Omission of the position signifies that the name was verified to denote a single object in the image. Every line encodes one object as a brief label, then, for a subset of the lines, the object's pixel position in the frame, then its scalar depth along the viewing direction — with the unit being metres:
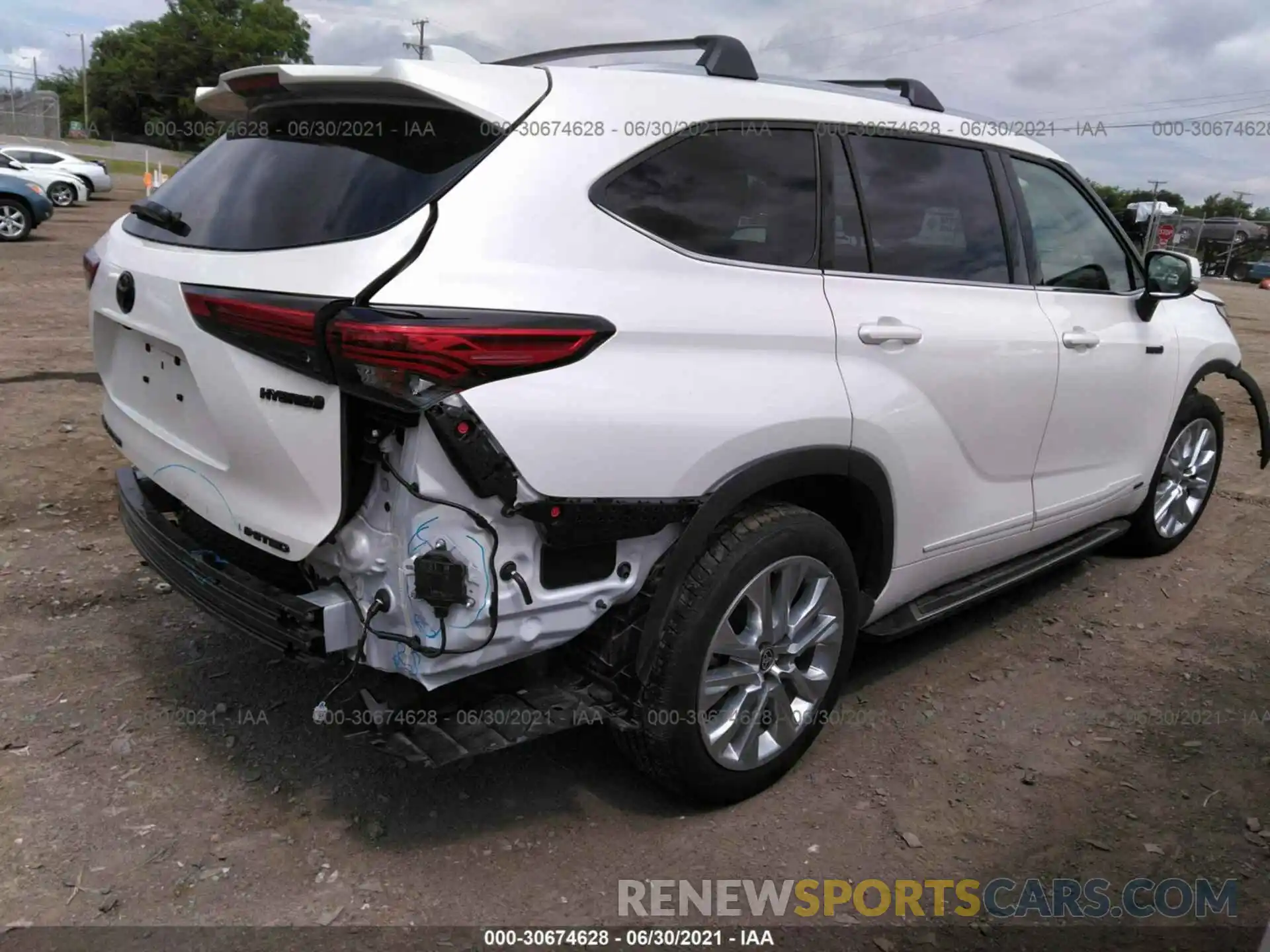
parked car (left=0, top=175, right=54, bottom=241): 16.47
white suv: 2.20
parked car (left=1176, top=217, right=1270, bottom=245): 36.03
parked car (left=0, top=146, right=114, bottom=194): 24.78
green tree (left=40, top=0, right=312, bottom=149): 68.56
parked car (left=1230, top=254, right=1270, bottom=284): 41.16
